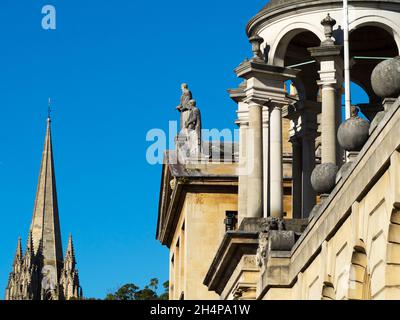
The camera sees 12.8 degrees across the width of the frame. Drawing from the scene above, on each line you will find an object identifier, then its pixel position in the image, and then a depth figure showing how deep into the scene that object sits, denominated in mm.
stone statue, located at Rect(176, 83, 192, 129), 74000
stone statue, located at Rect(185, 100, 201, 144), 73625
